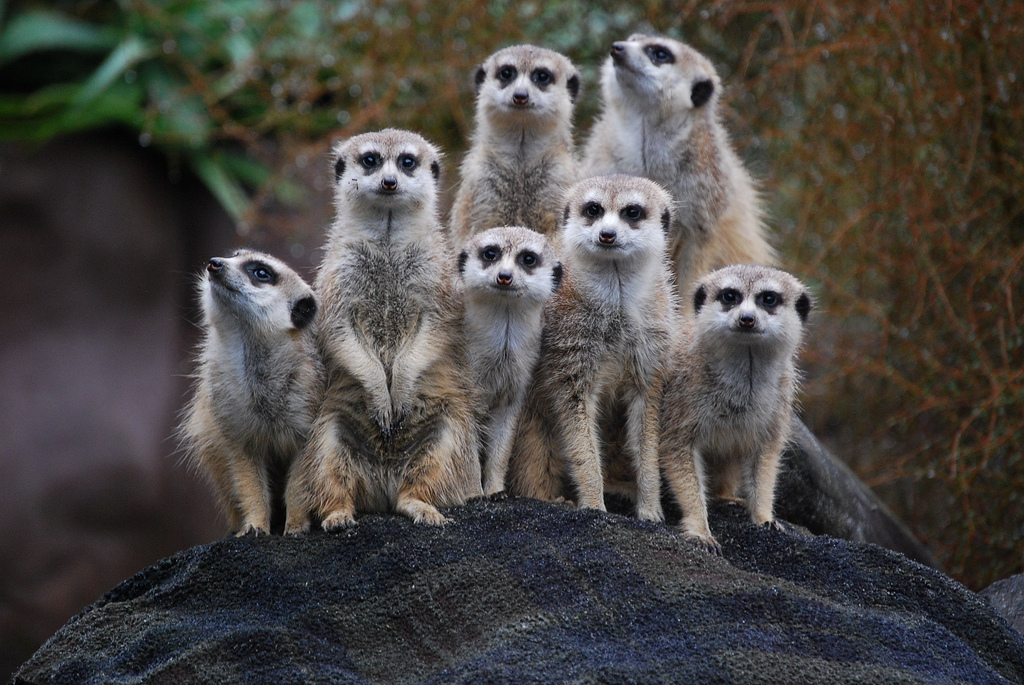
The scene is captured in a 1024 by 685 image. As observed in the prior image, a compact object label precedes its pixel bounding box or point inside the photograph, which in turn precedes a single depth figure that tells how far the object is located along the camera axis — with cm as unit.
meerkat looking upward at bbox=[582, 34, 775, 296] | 831
